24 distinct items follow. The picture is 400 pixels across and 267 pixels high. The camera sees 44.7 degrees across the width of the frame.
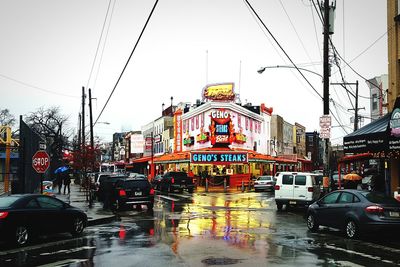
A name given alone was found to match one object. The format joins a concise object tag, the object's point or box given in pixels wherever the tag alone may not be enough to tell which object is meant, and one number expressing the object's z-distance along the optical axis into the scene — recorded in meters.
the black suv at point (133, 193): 25.02
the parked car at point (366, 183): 33.50
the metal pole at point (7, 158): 23.06
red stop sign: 19.41
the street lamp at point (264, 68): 23.94
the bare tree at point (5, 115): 97.40
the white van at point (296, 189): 25.36
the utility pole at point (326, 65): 20.58
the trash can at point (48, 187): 21.58
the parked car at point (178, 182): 42.03
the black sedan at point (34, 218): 12.87
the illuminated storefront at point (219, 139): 50.72
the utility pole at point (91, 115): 38.53
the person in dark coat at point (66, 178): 35.71
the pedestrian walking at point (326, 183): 20.69
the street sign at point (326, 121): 20.08
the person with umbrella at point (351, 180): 29.61
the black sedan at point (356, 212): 13.77
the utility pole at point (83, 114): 41.48
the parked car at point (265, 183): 44.34
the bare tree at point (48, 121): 69.91
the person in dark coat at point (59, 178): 39.25
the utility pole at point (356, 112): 38.06
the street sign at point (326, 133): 20.01
